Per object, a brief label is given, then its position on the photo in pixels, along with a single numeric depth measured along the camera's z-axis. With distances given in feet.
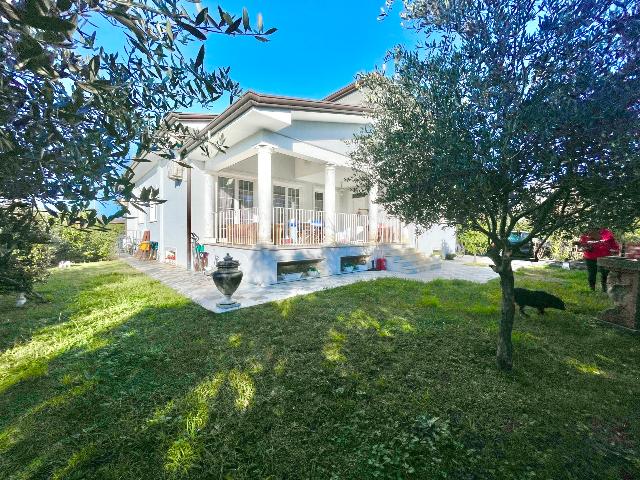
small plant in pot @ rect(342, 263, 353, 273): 33.12
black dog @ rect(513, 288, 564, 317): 15.79
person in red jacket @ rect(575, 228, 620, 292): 21.61
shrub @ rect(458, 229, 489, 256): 50.85
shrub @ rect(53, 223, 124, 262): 42.18
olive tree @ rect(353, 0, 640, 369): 7.35
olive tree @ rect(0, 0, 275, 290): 3.63
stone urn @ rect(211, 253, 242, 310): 18.22
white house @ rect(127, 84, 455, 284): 26.23
